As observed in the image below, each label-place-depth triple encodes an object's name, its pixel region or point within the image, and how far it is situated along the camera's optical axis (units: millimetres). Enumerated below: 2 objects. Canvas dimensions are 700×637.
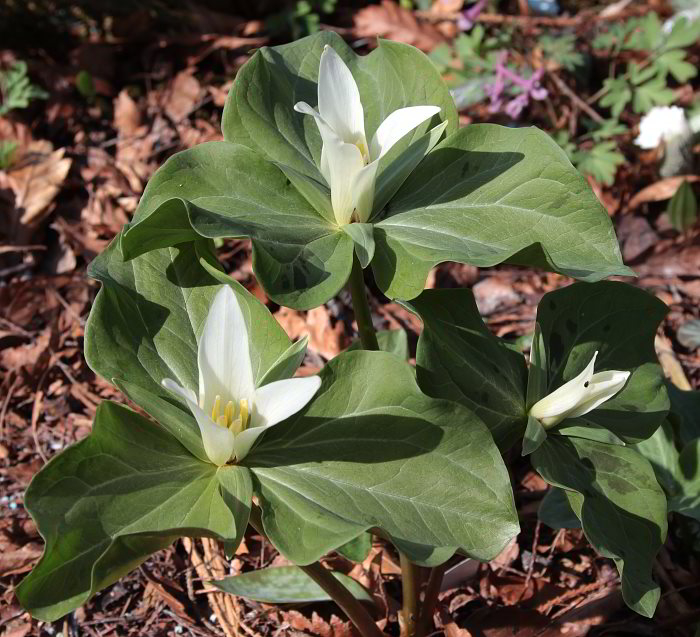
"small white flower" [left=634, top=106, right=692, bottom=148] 3438
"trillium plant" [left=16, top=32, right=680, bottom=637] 1278
